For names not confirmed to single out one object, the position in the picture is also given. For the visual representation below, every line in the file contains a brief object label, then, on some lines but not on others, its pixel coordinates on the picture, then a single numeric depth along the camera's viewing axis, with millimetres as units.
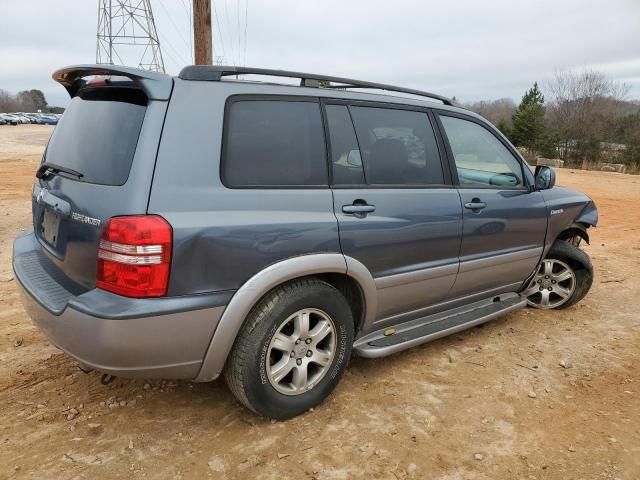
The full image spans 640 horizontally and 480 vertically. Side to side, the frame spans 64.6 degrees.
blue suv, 2297
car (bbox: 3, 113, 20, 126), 60519
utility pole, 9141
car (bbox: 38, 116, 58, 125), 70575
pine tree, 39875
